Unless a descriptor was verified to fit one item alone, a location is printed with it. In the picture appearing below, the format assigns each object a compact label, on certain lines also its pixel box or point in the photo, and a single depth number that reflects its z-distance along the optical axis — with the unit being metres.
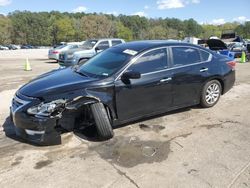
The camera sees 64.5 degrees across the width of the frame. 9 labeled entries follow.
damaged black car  3.00
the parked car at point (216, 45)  10.59
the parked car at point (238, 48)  14.17
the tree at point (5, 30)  61.94
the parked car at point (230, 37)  19.52
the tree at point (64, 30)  66.67
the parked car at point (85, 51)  9.74
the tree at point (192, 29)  89.88
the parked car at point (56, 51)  13.72
